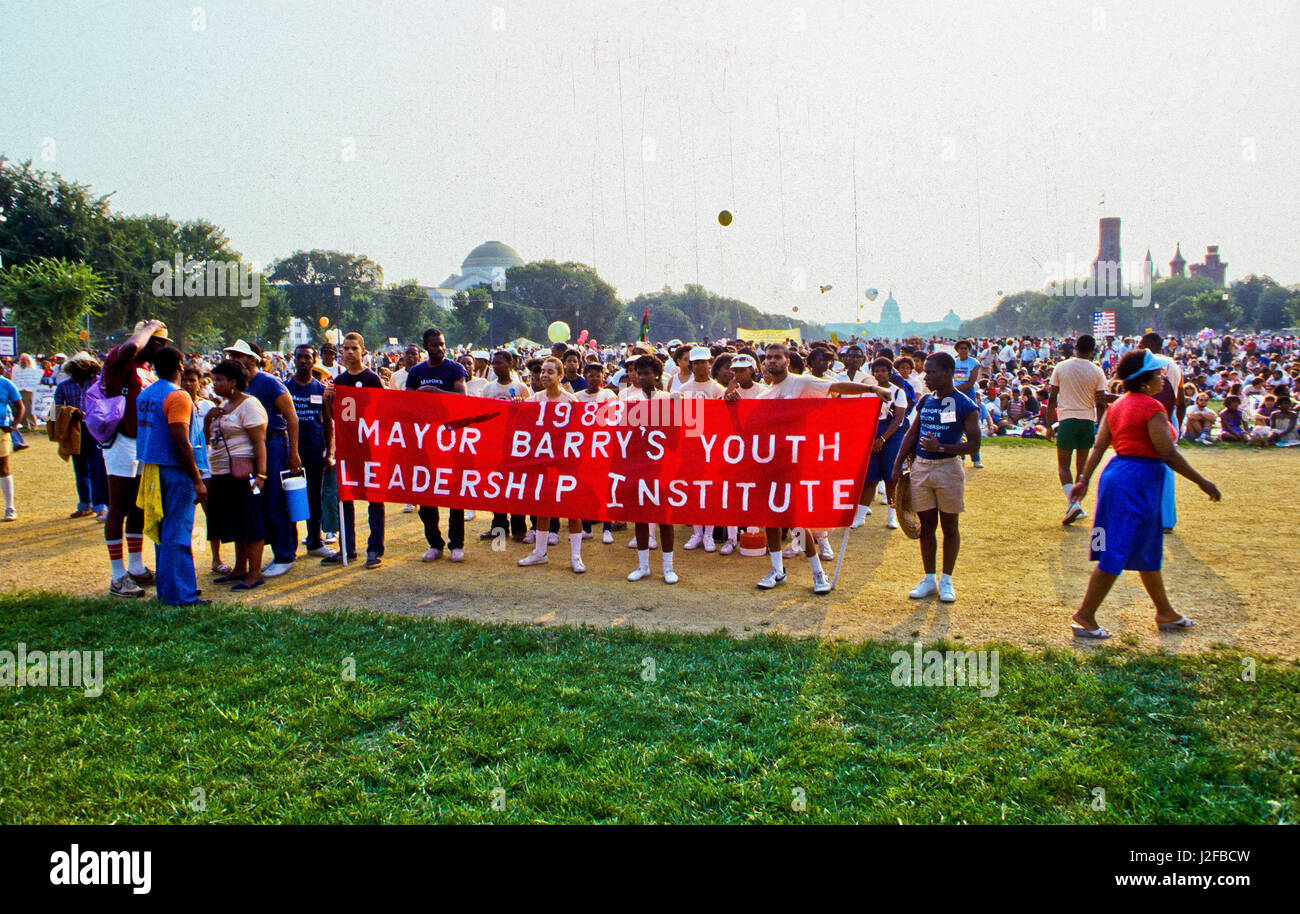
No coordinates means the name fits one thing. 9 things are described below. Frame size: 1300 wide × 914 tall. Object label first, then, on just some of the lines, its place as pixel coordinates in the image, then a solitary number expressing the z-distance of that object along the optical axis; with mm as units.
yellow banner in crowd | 37562
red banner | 6766
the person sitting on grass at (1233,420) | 16531
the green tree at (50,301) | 28641
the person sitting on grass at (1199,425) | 16938
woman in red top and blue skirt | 5410
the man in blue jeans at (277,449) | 7363
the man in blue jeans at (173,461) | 6352
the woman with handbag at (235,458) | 6805
